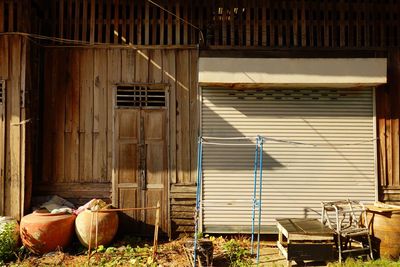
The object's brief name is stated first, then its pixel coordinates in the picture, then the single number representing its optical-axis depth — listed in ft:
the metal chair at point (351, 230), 22.09
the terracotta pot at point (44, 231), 23.43
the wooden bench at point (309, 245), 20.93
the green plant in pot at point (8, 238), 23.03
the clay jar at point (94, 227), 24.00
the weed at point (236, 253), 22.51
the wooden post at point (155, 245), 22.83
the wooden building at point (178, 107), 27.12
